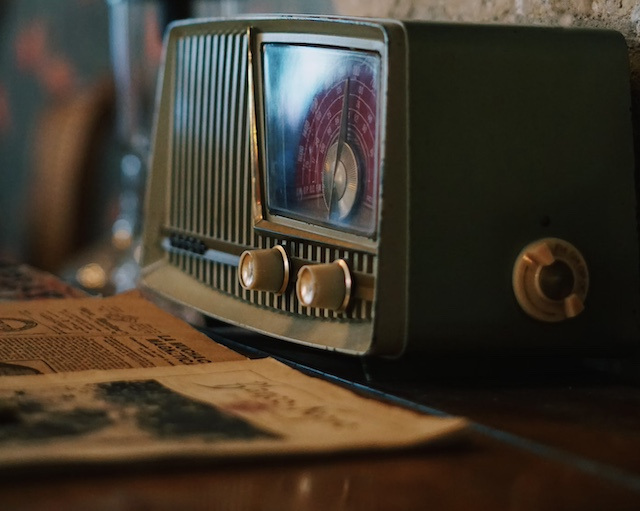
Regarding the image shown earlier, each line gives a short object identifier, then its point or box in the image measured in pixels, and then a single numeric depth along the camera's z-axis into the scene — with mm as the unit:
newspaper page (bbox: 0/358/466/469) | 768
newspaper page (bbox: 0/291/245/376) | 954
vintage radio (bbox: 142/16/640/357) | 912
